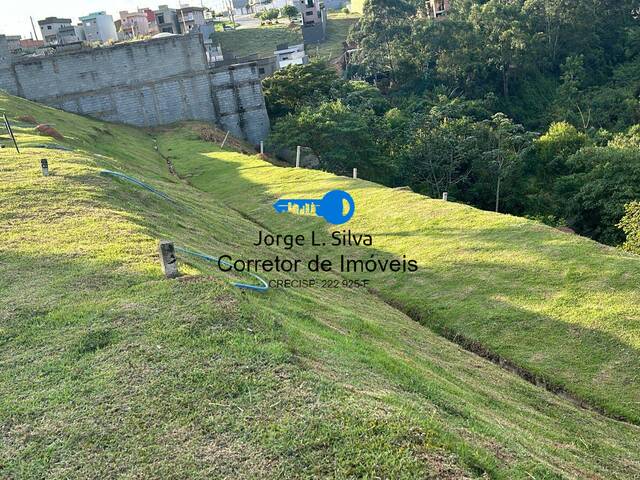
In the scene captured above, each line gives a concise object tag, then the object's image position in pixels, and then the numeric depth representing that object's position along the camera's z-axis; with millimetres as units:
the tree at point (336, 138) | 30984
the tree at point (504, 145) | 29359
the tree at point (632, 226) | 18547
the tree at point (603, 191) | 23484
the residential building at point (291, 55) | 61572
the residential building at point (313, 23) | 75188
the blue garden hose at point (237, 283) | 9281
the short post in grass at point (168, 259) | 8102
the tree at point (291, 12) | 84125
